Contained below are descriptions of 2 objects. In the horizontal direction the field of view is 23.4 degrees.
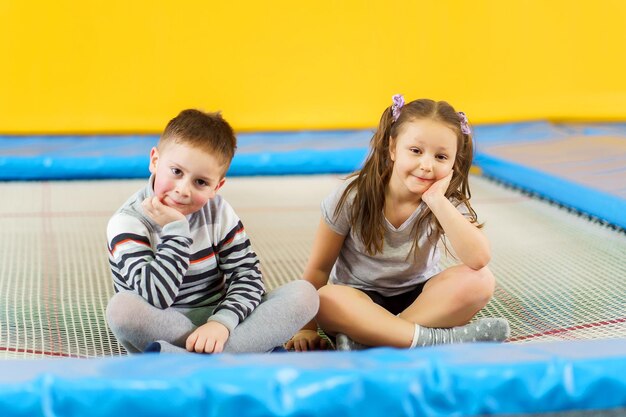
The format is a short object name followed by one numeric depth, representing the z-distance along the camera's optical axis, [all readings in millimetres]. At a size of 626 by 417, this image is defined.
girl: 3081
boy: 2885
